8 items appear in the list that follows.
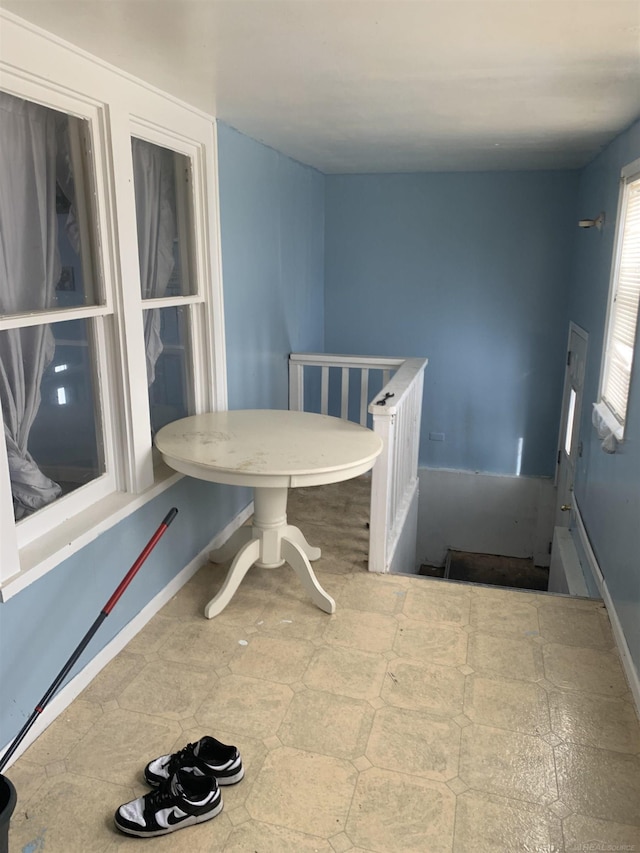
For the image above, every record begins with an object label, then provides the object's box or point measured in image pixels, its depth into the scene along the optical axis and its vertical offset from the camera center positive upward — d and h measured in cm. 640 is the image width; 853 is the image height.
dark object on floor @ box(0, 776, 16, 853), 143 -121
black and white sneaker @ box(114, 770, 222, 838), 167 -141
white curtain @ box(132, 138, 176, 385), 256 +19
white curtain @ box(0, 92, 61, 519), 188 +2
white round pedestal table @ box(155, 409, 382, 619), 235 -71
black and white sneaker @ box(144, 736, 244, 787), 182 -140
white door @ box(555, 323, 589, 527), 397 -100
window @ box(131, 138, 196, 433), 260 -1
